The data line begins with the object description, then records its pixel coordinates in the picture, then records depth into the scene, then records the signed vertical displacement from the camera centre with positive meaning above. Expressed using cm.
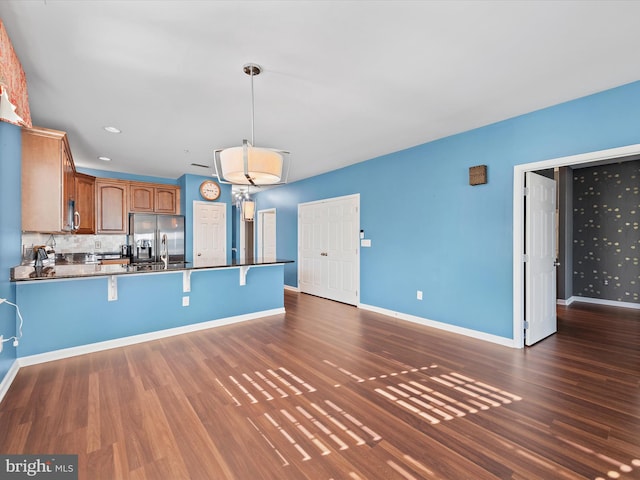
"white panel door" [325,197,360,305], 530 -23
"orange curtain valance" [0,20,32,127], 164 +95
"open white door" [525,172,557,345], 330 -25
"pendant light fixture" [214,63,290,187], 210 +55
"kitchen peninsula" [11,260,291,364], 293 -76
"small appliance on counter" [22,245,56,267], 368 -22
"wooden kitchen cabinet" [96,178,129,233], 545 +65
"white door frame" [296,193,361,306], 518 -37
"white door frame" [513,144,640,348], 323 -17
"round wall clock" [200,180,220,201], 621 +105
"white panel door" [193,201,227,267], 621 +17
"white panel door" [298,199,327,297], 599 -21
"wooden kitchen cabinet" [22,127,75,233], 300 +63
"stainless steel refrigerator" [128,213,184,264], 573 +3
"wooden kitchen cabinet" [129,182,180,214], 580 +85
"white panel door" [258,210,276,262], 777 +17
